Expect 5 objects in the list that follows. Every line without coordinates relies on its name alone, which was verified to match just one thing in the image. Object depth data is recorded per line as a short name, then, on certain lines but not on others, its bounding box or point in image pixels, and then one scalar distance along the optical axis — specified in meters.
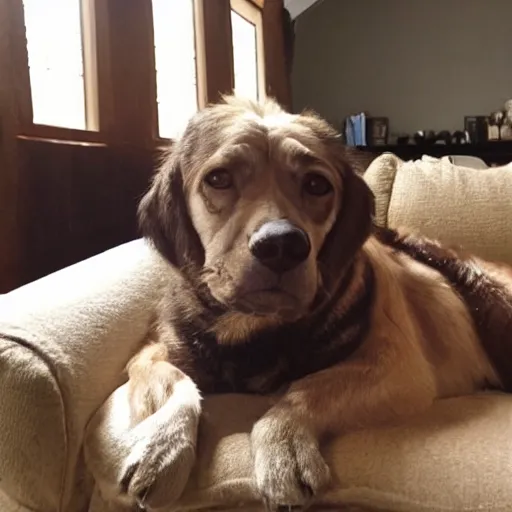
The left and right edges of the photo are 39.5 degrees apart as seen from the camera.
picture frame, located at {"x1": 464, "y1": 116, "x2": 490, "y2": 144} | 5.50
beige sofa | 1.08
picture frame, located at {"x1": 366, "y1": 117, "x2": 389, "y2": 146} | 5.67
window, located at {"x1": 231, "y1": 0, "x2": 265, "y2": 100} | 3.74
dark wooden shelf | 5.38
